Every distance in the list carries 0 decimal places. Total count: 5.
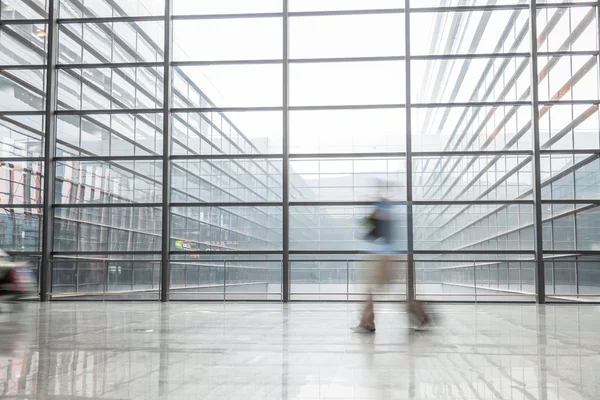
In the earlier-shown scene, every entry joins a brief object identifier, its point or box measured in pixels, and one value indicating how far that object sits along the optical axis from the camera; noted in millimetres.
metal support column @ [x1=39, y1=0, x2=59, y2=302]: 13969
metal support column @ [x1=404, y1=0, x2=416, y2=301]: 13328
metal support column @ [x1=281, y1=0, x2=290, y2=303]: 13547
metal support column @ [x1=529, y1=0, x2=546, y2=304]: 13055
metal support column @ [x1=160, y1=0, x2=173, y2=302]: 13711
